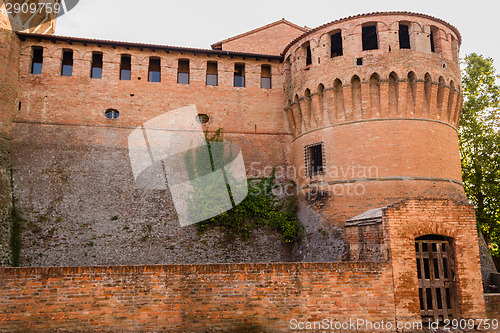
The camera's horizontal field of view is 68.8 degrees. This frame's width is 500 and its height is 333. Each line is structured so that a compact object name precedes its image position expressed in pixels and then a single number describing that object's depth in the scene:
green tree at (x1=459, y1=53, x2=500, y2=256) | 19.80
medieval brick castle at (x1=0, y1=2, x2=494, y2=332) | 14.21
